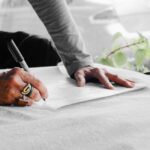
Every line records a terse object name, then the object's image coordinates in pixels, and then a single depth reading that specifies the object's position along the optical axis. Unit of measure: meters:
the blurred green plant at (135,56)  2.10
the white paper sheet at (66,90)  1.18
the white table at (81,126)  0.93
